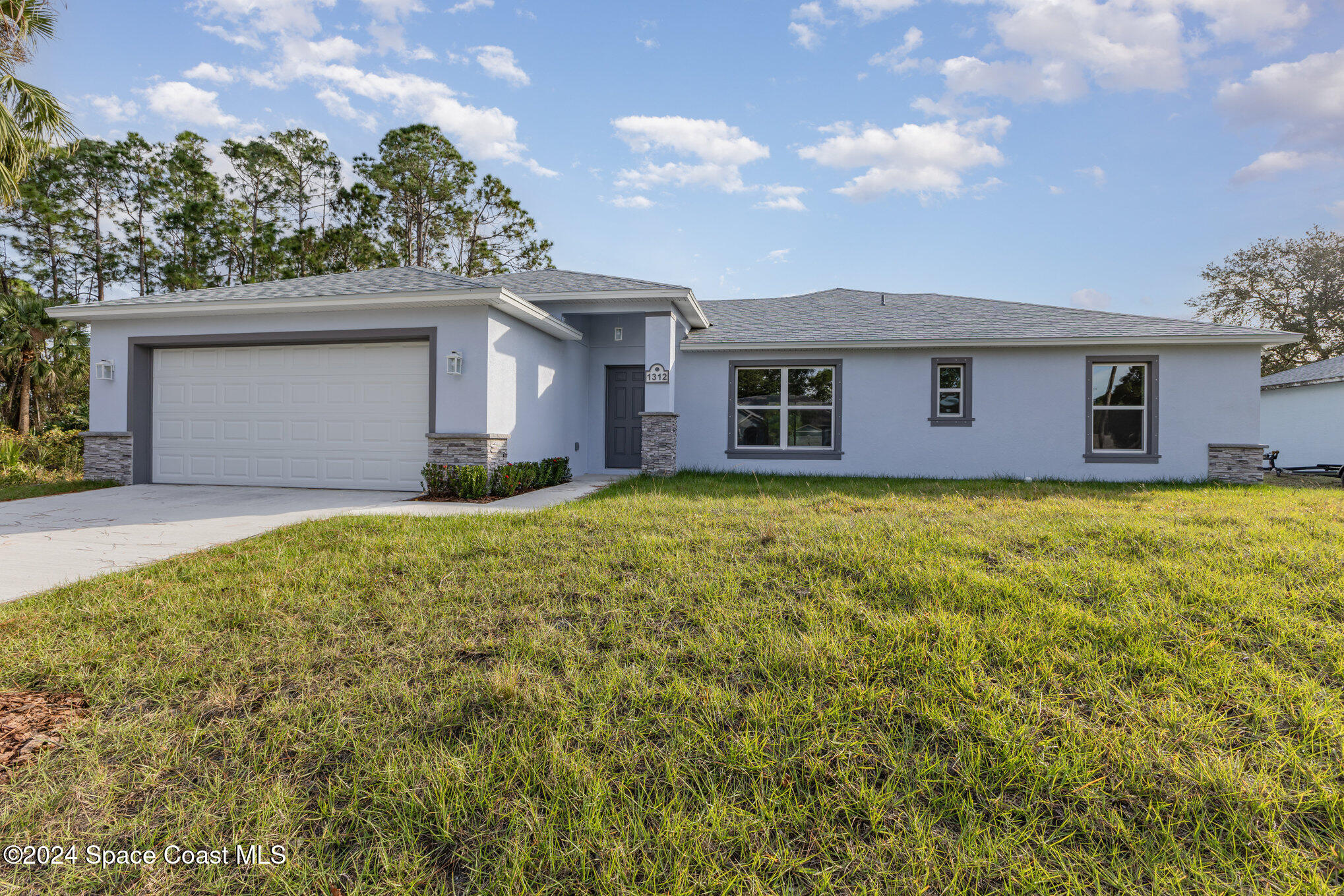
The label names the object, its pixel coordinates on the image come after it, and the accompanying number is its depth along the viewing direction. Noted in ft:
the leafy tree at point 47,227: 61.98
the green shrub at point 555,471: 31.63
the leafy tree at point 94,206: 64.85
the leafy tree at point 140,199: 67.36
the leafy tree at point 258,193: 70.18
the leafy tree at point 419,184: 69.62
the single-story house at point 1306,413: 47.91
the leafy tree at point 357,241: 70.08
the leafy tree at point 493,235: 73.05
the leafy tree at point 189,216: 68.13
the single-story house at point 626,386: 29.32
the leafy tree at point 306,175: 72.28
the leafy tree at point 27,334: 45.57
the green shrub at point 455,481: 26.48
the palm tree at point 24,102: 30.73
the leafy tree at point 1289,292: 79.61
